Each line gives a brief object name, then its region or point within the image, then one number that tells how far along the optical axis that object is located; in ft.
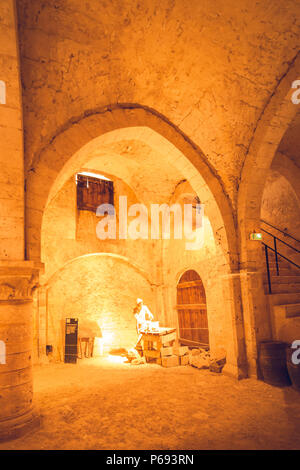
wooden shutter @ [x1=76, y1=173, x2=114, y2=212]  29.17
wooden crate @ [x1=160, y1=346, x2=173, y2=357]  22.08
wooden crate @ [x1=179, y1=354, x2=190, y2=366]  21.59
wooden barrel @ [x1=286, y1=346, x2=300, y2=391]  14.61
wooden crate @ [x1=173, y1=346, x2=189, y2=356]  22.41
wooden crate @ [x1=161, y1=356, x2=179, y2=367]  21.32
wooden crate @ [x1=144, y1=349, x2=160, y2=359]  22.46
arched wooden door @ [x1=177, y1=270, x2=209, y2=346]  24.90
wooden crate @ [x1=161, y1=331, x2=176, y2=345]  22.45
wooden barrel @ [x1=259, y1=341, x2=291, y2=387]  15.43
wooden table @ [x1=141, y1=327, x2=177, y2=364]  22.36
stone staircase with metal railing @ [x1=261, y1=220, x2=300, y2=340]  17.20
